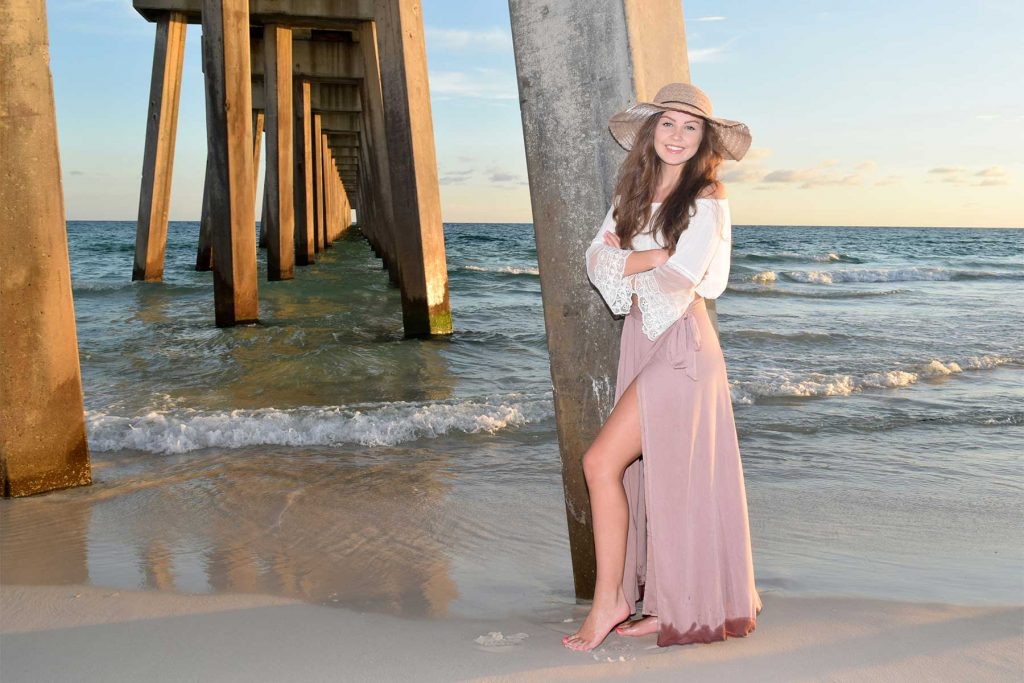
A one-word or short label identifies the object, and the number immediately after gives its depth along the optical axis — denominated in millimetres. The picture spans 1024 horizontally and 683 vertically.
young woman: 2332
